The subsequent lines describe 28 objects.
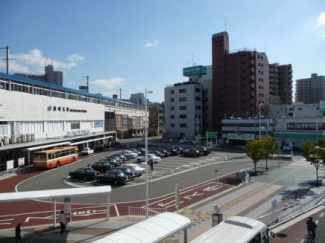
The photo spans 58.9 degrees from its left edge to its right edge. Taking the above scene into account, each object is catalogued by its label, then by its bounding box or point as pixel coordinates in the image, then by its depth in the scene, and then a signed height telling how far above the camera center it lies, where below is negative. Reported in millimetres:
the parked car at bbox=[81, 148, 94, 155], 55609 -4975
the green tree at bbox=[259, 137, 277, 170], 35934 -2764
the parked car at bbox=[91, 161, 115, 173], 38062 -5517
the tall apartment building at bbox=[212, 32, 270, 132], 82875 +12673
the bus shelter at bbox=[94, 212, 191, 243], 9703 -3828
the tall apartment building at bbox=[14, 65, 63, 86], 119175 +20960
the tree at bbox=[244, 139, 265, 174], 35212 -3192
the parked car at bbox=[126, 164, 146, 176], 34153 -5391
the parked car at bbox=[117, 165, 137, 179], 32231 -5250
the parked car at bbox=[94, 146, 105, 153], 61528 -5087
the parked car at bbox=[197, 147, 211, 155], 52975 -4923
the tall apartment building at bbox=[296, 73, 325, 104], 149500 +18460
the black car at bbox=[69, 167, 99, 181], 33094 -5584
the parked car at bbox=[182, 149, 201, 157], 51562 -5113
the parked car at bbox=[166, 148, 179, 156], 54081 -5008
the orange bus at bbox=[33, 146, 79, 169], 38938 -4525
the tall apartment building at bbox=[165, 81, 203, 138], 86938 +4651
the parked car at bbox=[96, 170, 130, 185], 30303 -5583
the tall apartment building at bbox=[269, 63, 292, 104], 107188 +15902
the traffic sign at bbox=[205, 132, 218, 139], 68625 -2553
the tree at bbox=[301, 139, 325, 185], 29406 -2914
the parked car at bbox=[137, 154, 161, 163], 44056 -5282
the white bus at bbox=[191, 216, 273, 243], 10688 -4236
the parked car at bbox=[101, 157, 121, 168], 40488 -5188
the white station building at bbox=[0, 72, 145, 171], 38688 +1561
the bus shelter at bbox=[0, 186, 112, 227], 14898 -3735
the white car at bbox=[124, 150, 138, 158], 50328 -4941
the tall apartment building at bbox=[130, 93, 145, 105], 161962 +15538
